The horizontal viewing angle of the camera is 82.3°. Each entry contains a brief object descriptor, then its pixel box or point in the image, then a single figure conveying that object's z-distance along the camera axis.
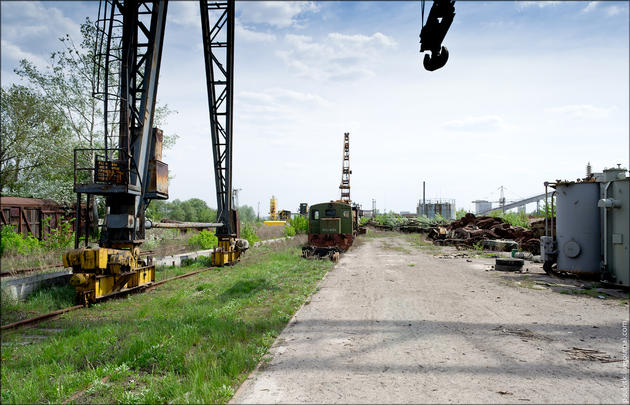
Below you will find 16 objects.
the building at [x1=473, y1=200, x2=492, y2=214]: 73.80
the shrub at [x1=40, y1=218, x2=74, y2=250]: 13.44
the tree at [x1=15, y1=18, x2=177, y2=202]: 19.25
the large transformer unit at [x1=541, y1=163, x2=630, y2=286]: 8.08
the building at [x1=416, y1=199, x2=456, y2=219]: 58.73
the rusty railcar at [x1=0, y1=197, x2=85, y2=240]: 15.05
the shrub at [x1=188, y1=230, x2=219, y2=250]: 17.17
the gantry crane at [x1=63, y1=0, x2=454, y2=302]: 7.12
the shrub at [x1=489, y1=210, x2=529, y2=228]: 22.79
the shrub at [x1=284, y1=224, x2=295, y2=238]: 26.92
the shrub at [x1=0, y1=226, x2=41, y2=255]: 11.52
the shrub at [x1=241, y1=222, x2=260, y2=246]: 19.25
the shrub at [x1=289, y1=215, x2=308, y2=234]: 28.62
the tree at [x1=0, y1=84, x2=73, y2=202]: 18.45
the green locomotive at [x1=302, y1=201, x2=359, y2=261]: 18.59
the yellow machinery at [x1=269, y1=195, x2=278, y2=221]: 58.25
